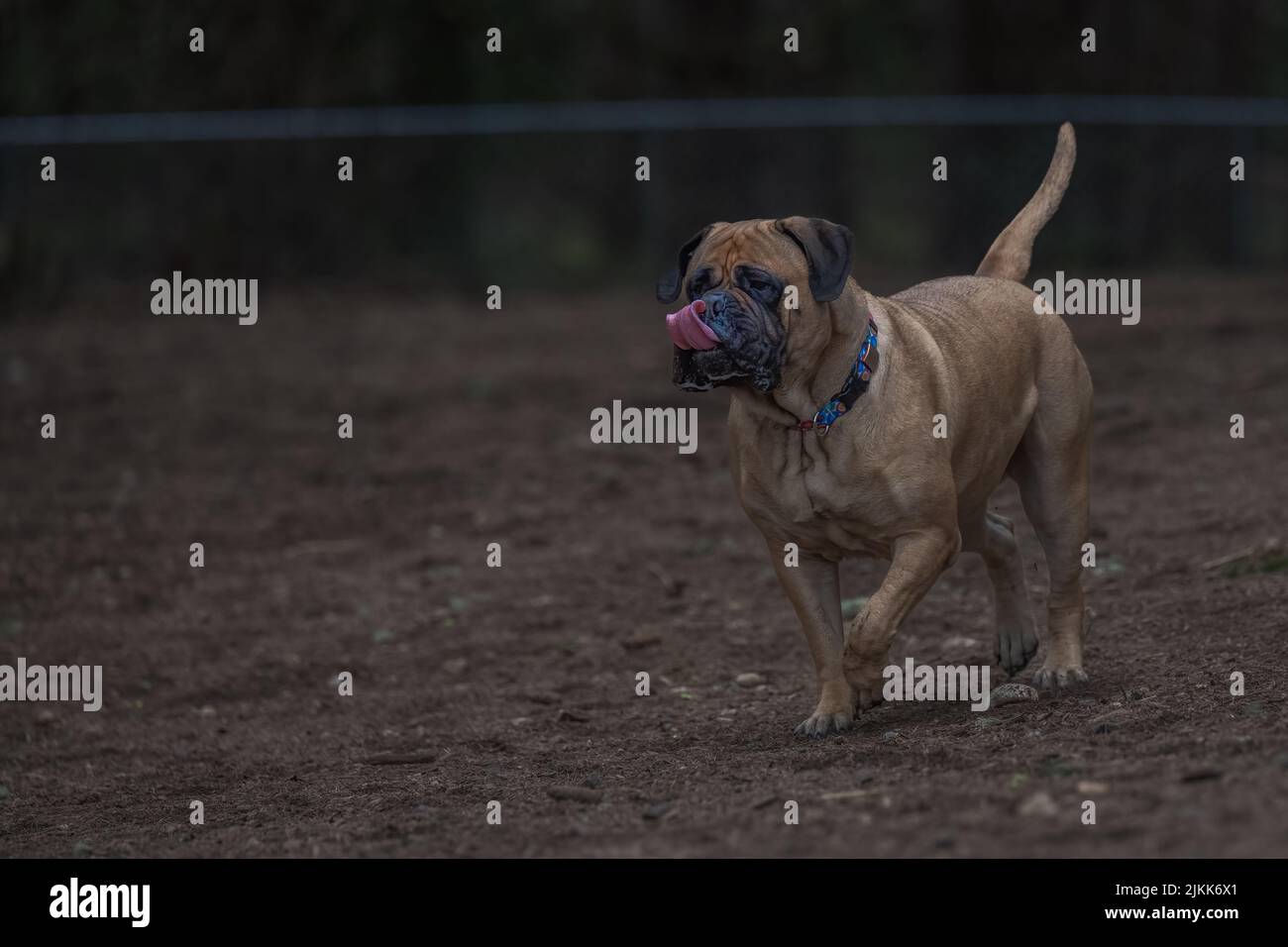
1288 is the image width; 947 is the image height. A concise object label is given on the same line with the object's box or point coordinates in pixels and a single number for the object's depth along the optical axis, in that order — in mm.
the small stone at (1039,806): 9273
